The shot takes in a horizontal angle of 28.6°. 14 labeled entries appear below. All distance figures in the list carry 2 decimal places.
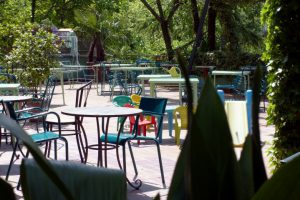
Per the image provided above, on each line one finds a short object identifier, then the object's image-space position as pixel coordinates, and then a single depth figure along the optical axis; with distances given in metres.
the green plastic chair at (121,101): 7.49
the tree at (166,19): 20.59
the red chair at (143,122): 7.10
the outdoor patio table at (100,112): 4.90
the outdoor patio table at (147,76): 11.07
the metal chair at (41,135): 4.96
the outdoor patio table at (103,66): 16.89
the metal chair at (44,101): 6.95
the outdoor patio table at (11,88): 8.25
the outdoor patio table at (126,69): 14.84
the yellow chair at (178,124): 7.45
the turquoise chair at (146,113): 5.31
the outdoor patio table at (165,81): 9.66
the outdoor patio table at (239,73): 13.10
